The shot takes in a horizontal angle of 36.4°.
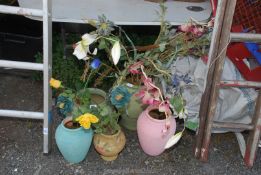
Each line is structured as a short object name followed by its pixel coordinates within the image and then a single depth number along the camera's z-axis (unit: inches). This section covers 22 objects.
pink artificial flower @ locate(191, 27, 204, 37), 99.7
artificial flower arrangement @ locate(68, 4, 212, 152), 93.0
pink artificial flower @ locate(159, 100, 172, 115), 91.8
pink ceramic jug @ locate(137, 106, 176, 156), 96.5
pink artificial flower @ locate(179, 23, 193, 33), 100.1
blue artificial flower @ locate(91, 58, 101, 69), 97.9
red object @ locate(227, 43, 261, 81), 110.2
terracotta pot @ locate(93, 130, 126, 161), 98.3
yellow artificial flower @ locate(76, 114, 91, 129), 90.3
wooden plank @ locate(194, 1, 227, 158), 88.3
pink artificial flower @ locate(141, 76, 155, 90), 92.8
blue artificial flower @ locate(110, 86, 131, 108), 96.1
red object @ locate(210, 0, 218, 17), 106.2
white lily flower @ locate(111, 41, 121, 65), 89.5
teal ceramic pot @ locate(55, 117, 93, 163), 94.7
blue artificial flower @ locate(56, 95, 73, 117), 96.9
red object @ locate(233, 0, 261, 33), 112.7
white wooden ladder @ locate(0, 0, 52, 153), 86.0
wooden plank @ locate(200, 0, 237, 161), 87.1
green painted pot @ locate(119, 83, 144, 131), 102.9
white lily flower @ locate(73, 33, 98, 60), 92.0
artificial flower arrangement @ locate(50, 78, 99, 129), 91.2
